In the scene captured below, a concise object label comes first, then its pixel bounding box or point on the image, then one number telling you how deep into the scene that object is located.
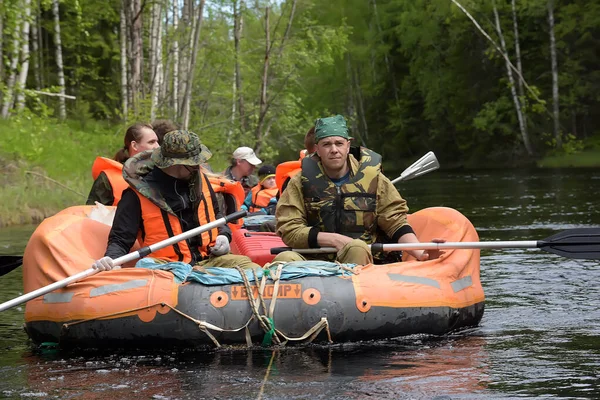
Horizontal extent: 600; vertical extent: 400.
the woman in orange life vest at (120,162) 7.04
